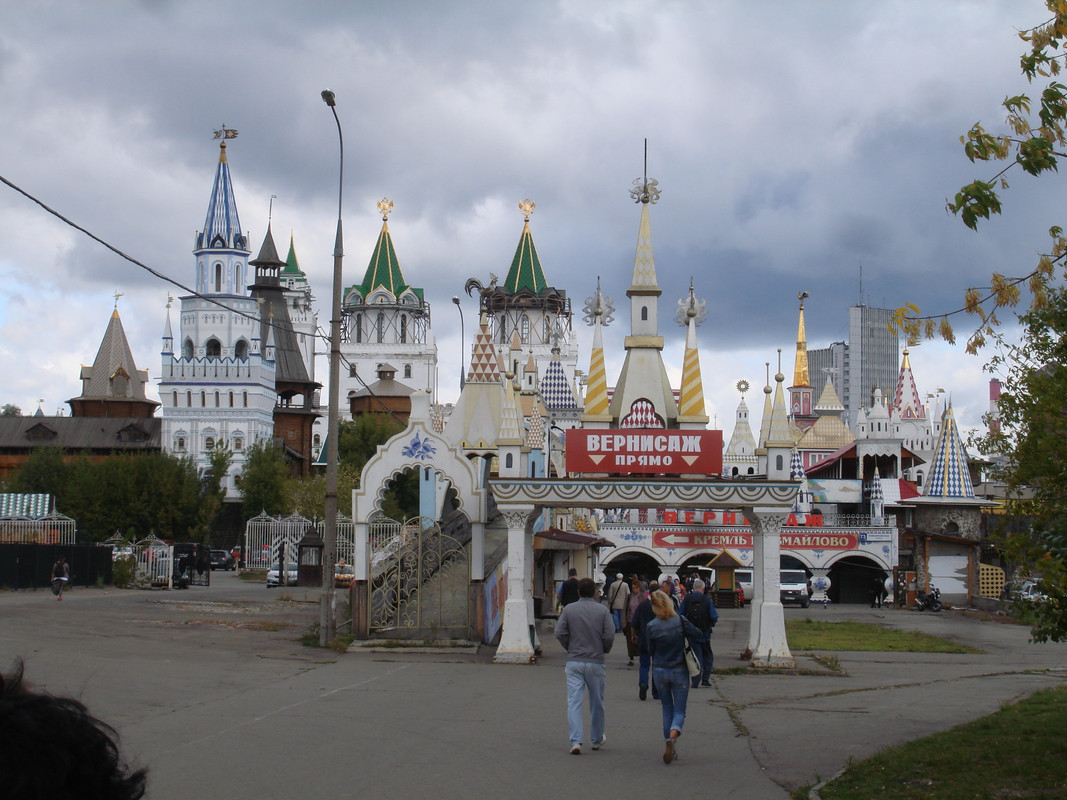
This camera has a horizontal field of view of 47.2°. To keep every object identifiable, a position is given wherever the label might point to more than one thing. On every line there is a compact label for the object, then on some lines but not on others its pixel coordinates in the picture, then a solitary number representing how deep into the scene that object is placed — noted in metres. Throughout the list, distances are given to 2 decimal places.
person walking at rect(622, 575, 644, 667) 19.86
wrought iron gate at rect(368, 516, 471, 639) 21.69
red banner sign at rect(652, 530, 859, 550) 58.06
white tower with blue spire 85.38
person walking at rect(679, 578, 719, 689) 17.53
